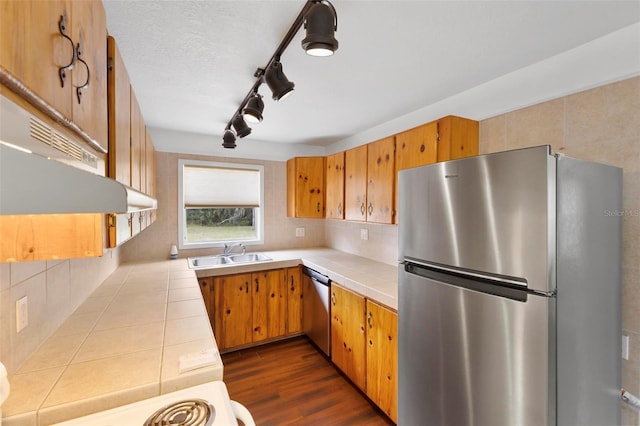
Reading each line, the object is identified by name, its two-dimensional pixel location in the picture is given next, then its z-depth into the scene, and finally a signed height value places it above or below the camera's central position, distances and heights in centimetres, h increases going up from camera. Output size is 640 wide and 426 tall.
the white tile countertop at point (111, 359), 81 -57
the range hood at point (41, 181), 28 +4
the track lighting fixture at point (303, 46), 99 +70
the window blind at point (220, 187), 318 +30
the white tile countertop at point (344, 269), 197 -55
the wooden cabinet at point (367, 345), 181 -103
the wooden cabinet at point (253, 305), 266 -98
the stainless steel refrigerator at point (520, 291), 98 -33
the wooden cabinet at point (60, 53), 43 +32
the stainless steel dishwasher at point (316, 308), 259 -100
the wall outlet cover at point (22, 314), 98 -38
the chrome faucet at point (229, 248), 324 -44
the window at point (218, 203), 316 +10
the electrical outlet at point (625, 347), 127 -64
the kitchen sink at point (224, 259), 298 -55
